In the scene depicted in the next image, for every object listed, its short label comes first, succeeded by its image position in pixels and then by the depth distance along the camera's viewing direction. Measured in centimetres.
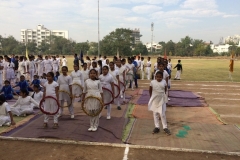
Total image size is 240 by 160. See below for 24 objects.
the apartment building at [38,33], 14238
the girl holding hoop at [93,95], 688
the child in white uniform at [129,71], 1305
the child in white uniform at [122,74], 1102
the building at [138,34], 14986
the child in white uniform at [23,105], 849
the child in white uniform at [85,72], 1177
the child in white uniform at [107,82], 810
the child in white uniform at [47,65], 1822
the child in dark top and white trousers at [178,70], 1936
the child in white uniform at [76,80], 895
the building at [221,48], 13125
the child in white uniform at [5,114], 723
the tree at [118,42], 7006
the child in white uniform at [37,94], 964
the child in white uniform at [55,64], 1998
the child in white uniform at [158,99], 683
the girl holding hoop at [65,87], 785
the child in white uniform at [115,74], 941
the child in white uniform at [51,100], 712
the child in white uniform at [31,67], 1640
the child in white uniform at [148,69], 1867
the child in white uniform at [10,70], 1426
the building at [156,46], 15558
